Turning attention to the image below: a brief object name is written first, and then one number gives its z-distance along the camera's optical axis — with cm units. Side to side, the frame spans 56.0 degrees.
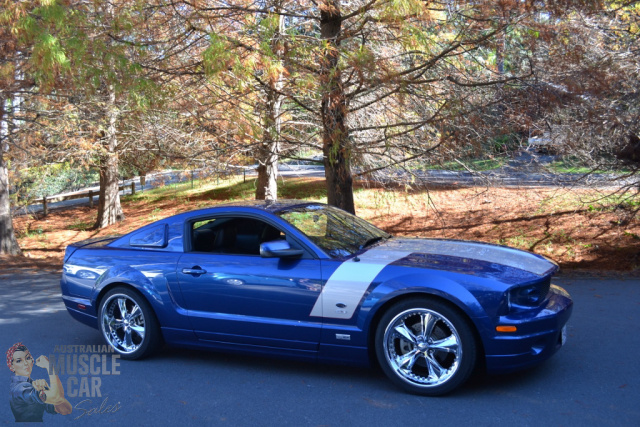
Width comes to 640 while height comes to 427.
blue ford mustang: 449
